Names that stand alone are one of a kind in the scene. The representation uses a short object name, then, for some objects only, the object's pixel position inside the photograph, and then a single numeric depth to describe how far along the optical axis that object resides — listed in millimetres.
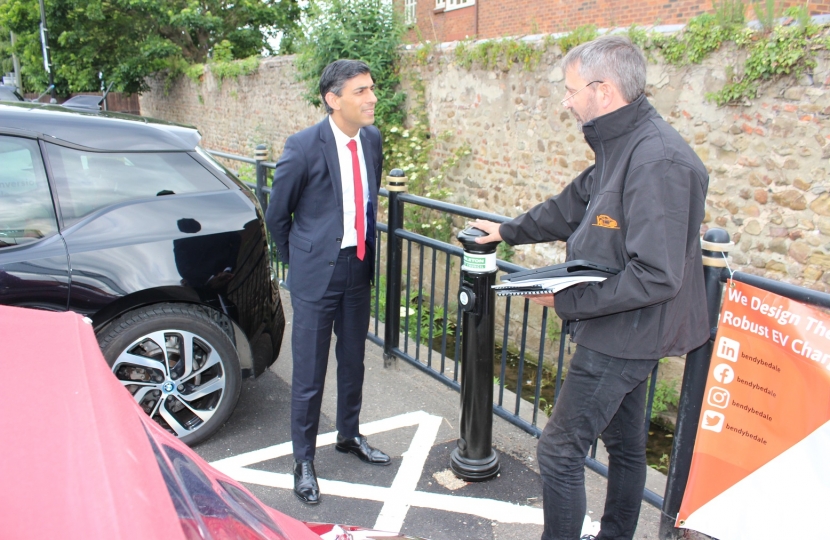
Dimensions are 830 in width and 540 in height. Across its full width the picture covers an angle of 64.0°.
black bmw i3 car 3234
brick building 10391
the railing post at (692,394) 2467
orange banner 2184
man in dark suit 3018
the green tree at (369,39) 10867
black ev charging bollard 3104
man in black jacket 2018
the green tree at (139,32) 21703
